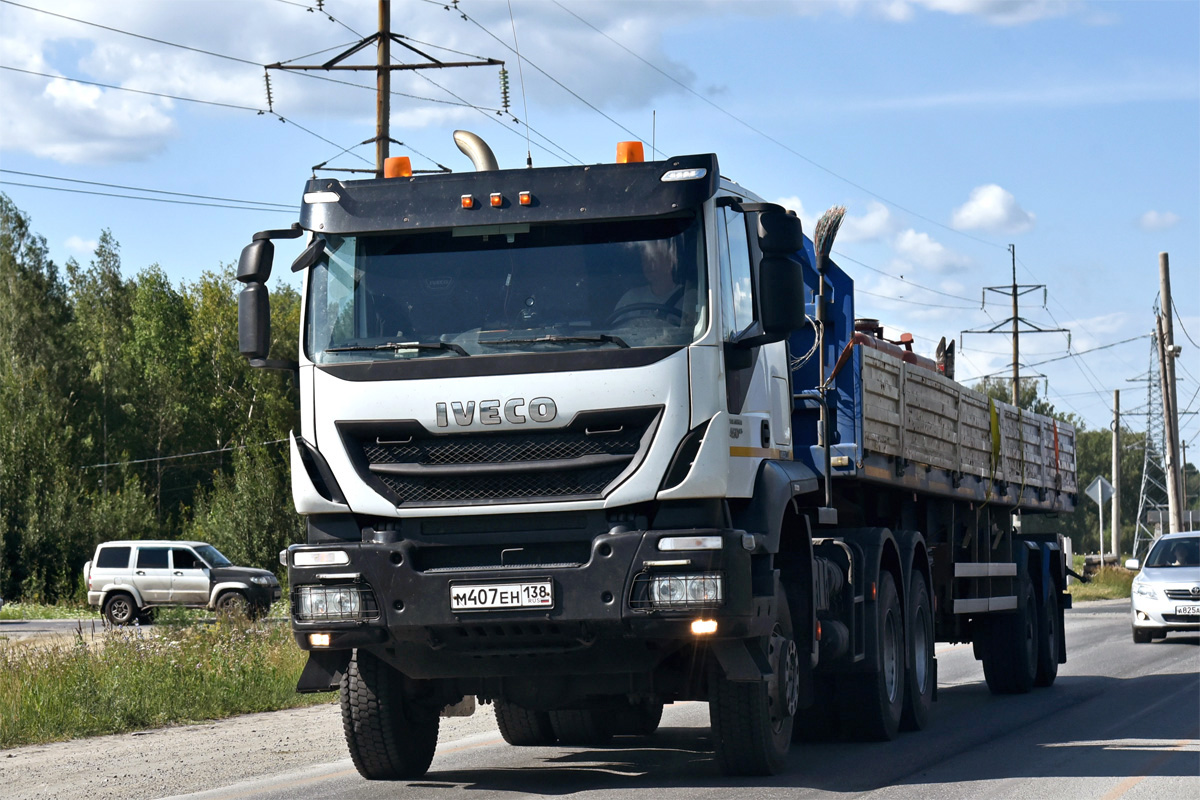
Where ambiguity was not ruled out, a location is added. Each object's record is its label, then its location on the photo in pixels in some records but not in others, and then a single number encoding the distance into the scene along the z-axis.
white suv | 34.47
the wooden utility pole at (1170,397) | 42.72
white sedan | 21.55
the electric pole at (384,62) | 24.56
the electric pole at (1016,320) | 58.72
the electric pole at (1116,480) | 61.44
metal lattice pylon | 57.14
